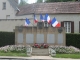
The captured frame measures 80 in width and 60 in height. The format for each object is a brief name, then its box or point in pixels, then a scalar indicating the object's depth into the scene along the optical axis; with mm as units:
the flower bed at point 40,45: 28672
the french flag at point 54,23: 31420
